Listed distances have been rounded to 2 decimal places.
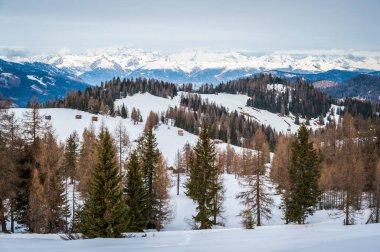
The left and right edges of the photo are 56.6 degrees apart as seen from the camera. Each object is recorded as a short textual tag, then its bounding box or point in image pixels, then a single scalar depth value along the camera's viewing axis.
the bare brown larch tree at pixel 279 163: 66.52
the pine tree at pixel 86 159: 49.07
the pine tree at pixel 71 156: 61.62
